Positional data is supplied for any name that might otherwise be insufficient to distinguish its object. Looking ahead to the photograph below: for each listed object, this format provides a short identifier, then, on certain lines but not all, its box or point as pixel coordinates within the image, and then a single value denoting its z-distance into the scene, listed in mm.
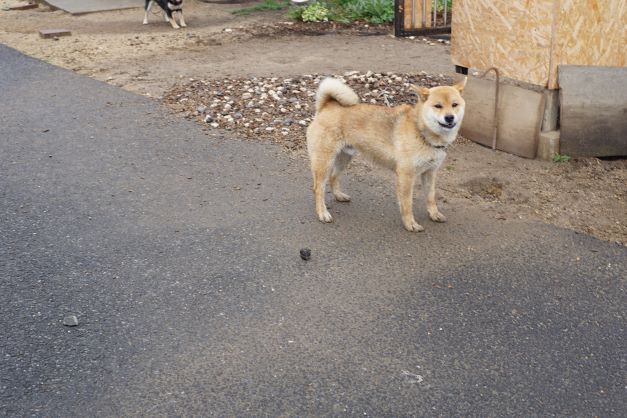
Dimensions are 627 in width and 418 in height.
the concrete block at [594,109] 6398
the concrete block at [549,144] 6609
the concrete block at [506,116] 6703
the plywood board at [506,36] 6617
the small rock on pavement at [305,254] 4996
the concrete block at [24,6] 15070
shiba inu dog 5207
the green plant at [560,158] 6582
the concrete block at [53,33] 12109
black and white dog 12523
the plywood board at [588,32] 6445
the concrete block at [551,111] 6648
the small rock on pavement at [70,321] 4259
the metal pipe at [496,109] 6899
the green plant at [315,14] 12711
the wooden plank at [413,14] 10187
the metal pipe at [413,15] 10230
